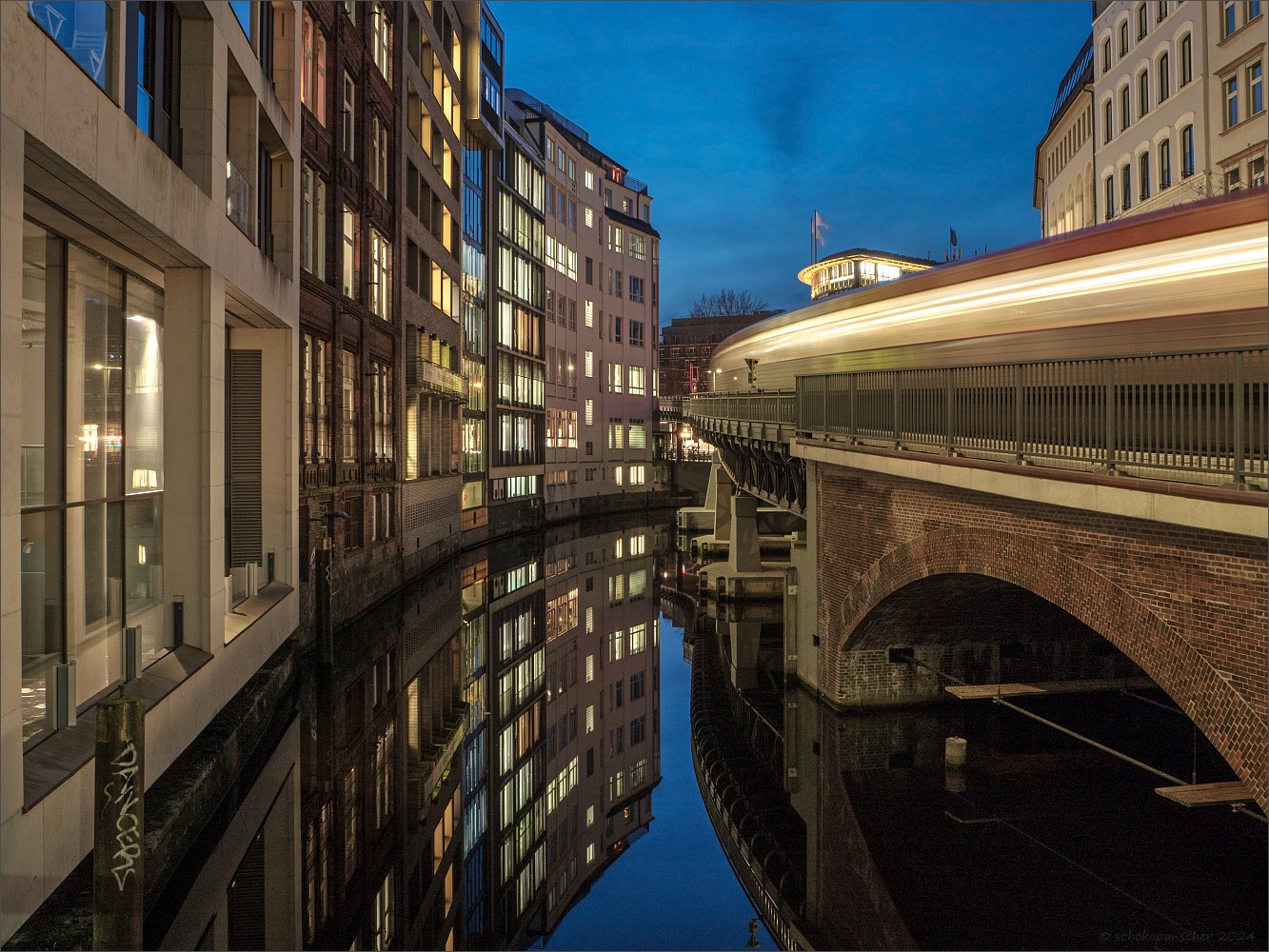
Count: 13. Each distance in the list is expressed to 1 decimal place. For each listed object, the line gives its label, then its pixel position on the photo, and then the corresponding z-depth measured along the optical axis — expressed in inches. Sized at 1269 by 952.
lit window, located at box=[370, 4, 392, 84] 1152.8
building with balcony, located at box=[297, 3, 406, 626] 895.7
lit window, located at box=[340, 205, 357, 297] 1032.2
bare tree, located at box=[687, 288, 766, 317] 5265.8
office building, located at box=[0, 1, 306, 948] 302.5
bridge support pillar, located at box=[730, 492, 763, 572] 1142.3
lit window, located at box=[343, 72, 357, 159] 1036.5
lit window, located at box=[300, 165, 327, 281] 884.0
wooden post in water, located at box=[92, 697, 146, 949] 291.9
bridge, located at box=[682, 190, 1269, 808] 323.0
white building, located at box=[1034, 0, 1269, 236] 1109.7
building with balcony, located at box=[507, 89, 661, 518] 2320.4
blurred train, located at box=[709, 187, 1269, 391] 429.1
